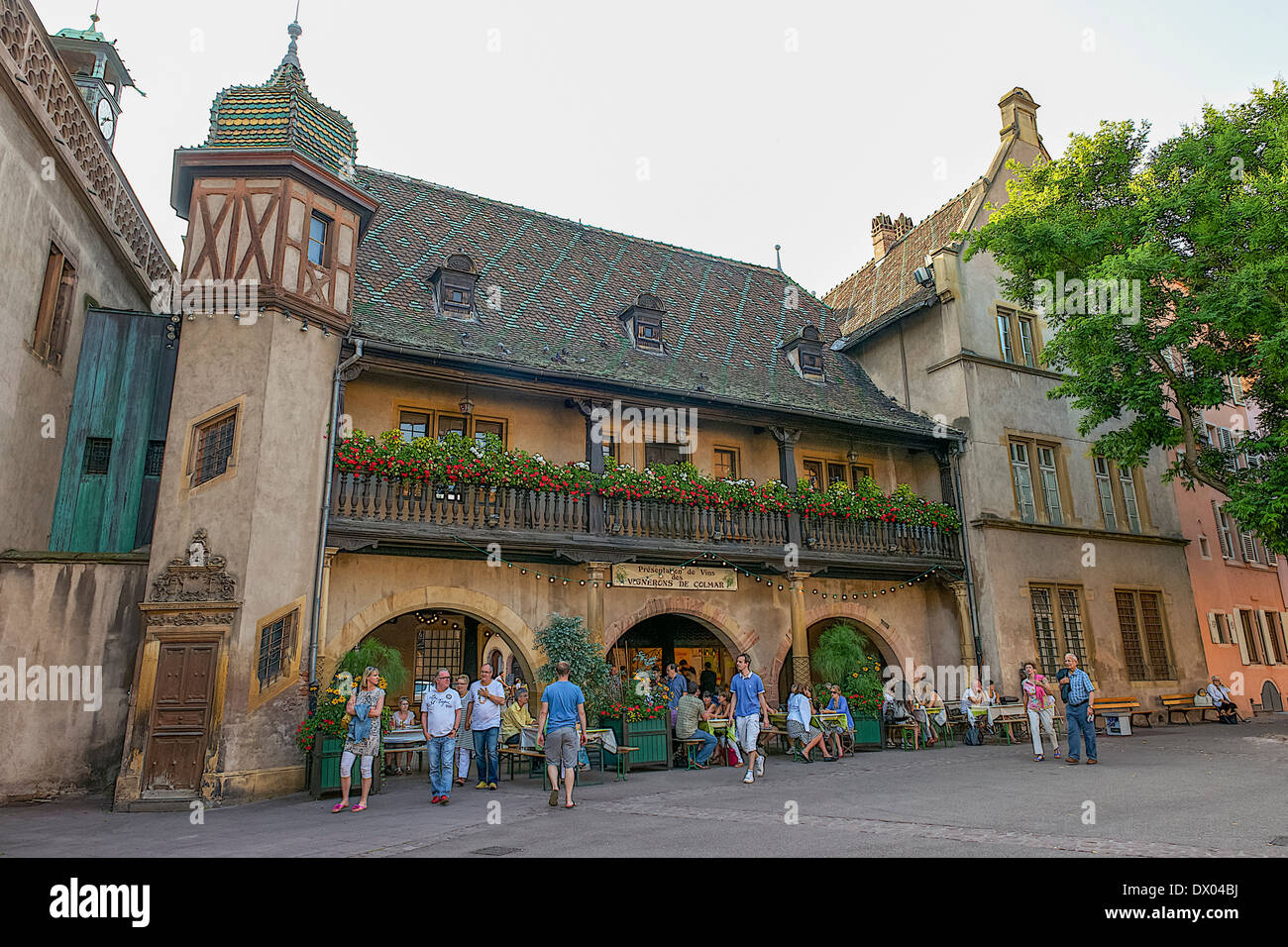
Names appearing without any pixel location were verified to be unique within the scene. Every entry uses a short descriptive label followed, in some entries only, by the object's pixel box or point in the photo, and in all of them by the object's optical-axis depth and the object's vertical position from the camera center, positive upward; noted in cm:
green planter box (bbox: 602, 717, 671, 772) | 1315 -54
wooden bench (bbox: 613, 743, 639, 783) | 1243 -82
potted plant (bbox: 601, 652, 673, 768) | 1320 -27
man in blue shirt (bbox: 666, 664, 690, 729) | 1478 +28
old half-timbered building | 1185 +401
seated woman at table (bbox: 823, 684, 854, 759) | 1489 -21
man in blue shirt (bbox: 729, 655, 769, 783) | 1153 -9
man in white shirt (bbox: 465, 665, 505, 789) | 1112 -17
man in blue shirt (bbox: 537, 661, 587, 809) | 962 -17
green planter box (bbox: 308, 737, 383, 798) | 1107 -71
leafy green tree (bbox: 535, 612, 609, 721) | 1373 +75
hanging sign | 1634 +232
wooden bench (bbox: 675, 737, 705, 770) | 1370 -75
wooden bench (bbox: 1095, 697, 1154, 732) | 1853 -35
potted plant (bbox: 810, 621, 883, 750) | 1590 +44
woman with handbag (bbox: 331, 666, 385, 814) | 1003 -12
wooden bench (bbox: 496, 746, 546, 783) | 1215 -65
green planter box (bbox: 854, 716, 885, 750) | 1589 -65
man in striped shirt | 1267 -25
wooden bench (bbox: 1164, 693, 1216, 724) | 2056 -32
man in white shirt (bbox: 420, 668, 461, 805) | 1035 -26
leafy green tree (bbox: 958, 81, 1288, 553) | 1512 +748
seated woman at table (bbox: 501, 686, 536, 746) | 1277 -20
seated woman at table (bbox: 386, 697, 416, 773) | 1243 -12
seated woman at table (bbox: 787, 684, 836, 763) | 1438 -39
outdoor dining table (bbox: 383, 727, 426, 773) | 1205 -44
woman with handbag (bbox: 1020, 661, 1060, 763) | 1338 -17
